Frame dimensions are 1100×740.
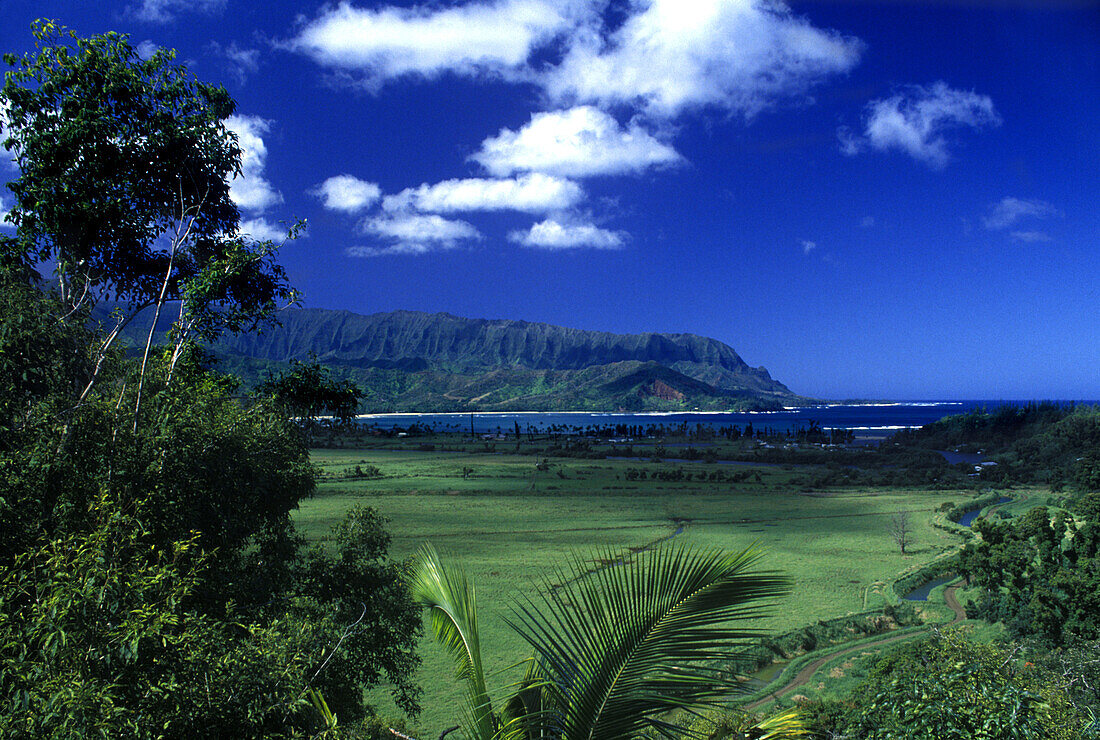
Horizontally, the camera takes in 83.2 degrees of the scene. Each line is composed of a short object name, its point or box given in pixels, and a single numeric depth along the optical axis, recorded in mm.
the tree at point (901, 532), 52781
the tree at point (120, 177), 9477
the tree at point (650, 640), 4285
